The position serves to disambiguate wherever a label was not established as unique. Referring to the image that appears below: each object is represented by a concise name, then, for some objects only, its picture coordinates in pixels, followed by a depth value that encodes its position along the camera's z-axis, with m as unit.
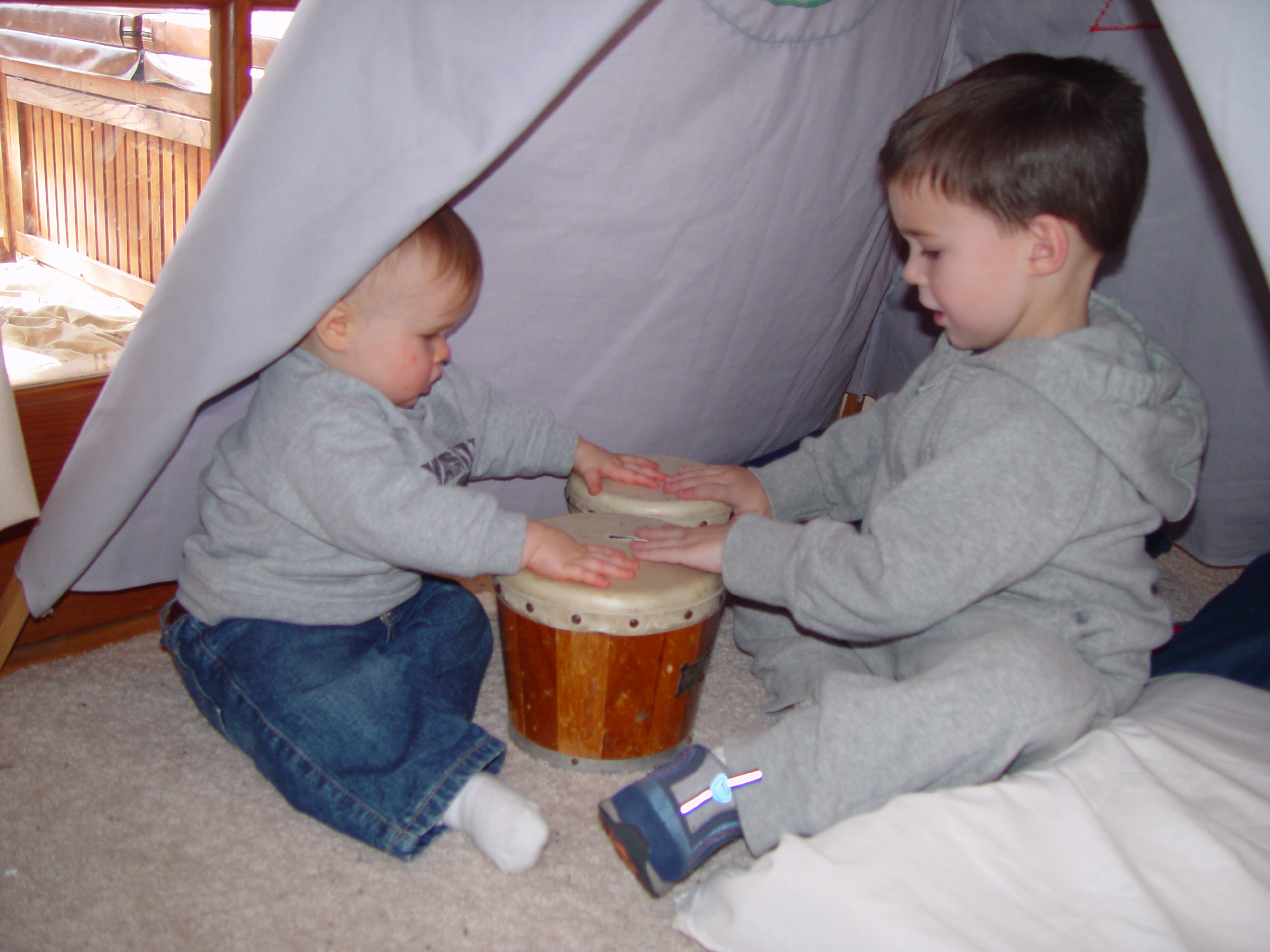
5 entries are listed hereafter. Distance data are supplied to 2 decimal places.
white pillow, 0.68
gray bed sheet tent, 0.72
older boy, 0.79
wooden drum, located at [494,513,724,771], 0.86
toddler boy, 0.85
